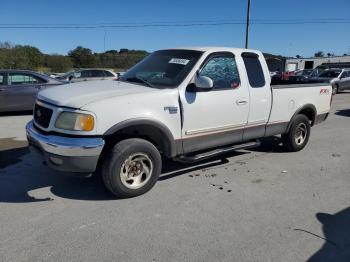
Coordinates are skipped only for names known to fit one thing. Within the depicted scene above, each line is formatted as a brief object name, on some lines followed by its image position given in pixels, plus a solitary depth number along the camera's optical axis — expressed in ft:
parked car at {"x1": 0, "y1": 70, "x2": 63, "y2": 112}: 35.94
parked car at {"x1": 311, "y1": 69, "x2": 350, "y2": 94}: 74.43
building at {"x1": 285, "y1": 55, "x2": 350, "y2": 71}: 207.67
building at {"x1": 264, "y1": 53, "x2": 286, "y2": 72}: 172.24
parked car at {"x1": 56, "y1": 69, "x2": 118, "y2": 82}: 66.74
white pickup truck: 14.01
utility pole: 84.35
